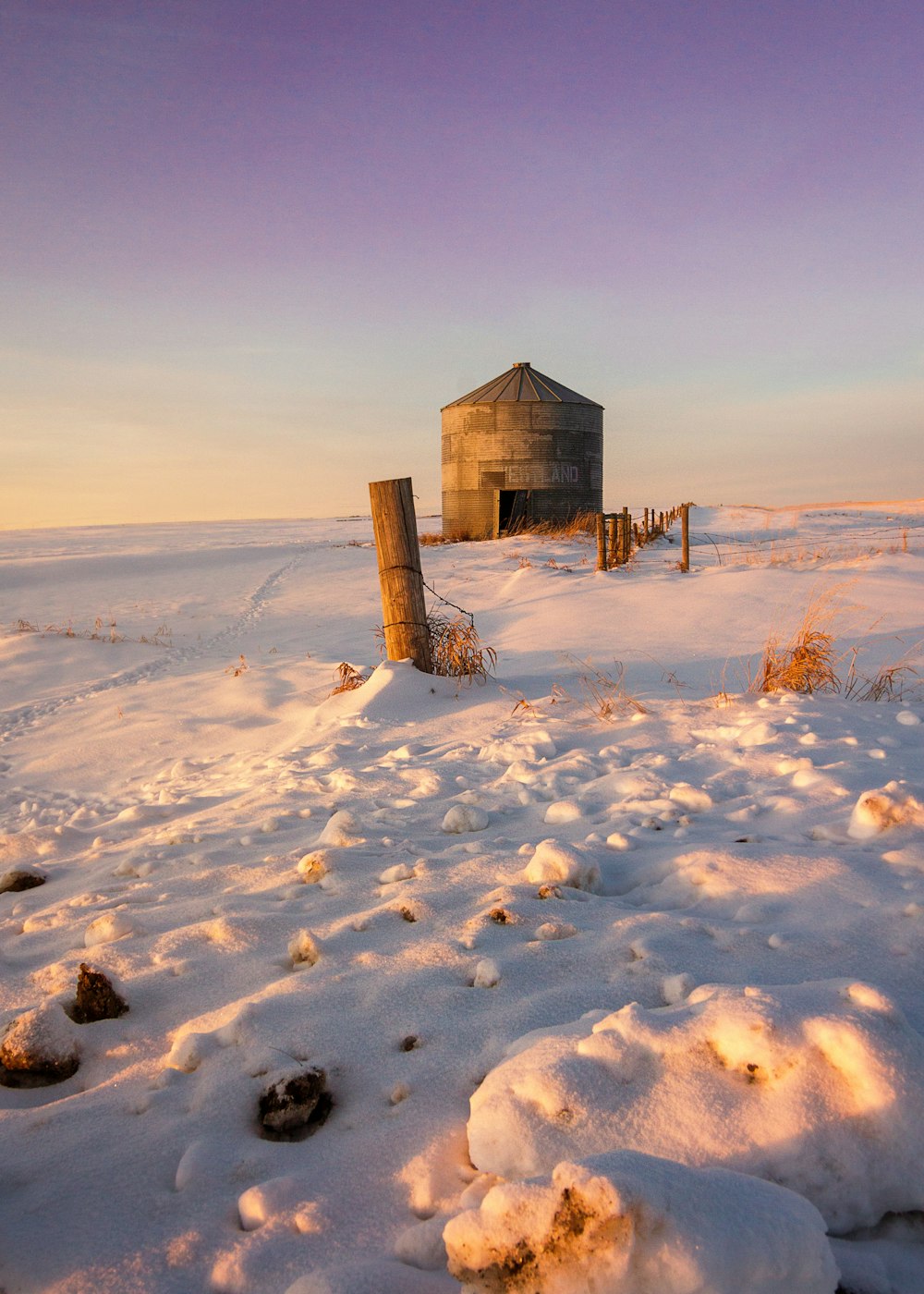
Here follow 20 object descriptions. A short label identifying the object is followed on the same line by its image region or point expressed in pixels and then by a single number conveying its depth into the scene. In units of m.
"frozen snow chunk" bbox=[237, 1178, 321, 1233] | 1.35
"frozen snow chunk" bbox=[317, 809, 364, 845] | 3.13
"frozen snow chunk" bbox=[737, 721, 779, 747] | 4.07
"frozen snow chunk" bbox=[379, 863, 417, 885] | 2.75
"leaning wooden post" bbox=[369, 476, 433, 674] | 6.12
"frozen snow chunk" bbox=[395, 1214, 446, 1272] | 1.25
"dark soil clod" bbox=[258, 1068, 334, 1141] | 1.58
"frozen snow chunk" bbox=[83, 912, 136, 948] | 2.44
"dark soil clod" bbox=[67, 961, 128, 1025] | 1.99
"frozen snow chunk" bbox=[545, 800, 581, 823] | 3.32
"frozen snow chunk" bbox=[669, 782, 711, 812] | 3.34
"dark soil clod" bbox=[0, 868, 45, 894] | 3.16
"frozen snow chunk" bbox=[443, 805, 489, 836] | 3.28
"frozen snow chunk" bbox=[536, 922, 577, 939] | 2.20
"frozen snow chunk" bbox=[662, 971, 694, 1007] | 1.83
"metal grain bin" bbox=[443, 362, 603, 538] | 21.52
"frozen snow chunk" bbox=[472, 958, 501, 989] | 1.97
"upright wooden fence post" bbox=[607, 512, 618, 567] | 13.78
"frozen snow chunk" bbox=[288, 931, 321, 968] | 2.19
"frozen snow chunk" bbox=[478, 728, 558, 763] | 4.27
